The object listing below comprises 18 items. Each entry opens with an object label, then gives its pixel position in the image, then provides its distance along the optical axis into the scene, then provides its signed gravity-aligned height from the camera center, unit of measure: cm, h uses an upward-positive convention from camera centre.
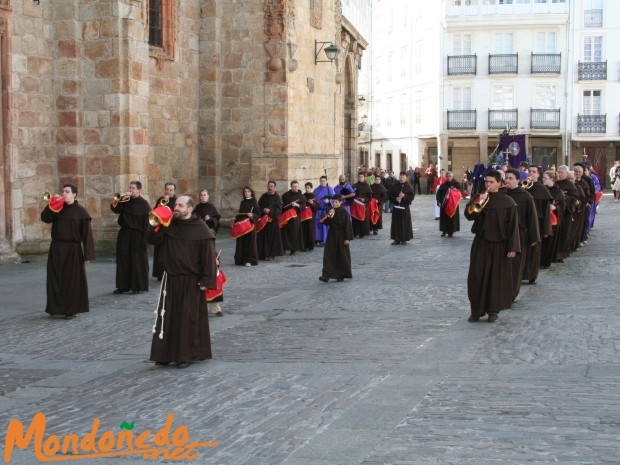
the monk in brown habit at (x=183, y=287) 952 -116
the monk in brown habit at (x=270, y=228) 2011 -123
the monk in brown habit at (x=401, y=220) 2300 -122
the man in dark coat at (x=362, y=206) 2515 -96
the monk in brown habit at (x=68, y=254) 1261 -112
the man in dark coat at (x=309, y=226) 2209 -130
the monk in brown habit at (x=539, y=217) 1501 -79
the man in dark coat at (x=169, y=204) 1573 -55
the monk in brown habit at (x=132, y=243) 1470 -113
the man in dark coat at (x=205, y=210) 1673 -72
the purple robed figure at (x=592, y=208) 2381 -100
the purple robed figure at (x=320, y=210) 2266 -98
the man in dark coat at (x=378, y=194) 2591 -69
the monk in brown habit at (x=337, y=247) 1603 -129
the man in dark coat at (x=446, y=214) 2447 -114
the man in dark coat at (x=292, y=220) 2131 -112
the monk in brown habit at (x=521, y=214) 1328 -63
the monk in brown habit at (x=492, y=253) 1175 -103
